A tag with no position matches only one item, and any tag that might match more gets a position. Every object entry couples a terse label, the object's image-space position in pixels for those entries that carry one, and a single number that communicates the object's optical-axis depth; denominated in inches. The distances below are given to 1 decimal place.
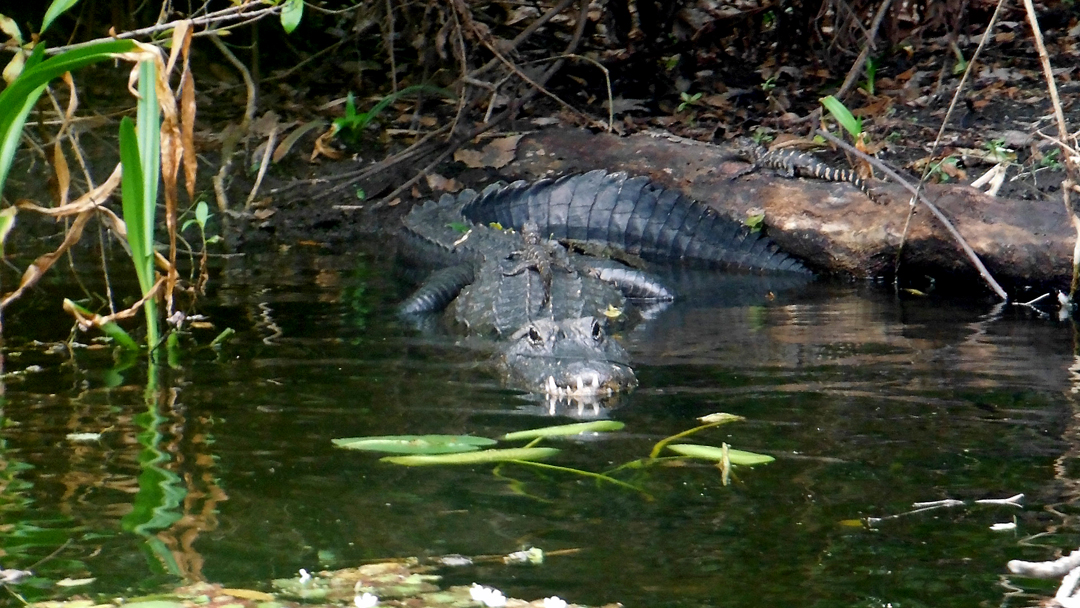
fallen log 409.7
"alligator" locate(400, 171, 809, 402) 321.4
